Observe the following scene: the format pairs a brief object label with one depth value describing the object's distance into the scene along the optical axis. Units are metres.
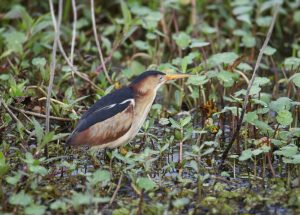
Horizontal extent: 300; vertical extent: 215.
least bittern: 9.33
